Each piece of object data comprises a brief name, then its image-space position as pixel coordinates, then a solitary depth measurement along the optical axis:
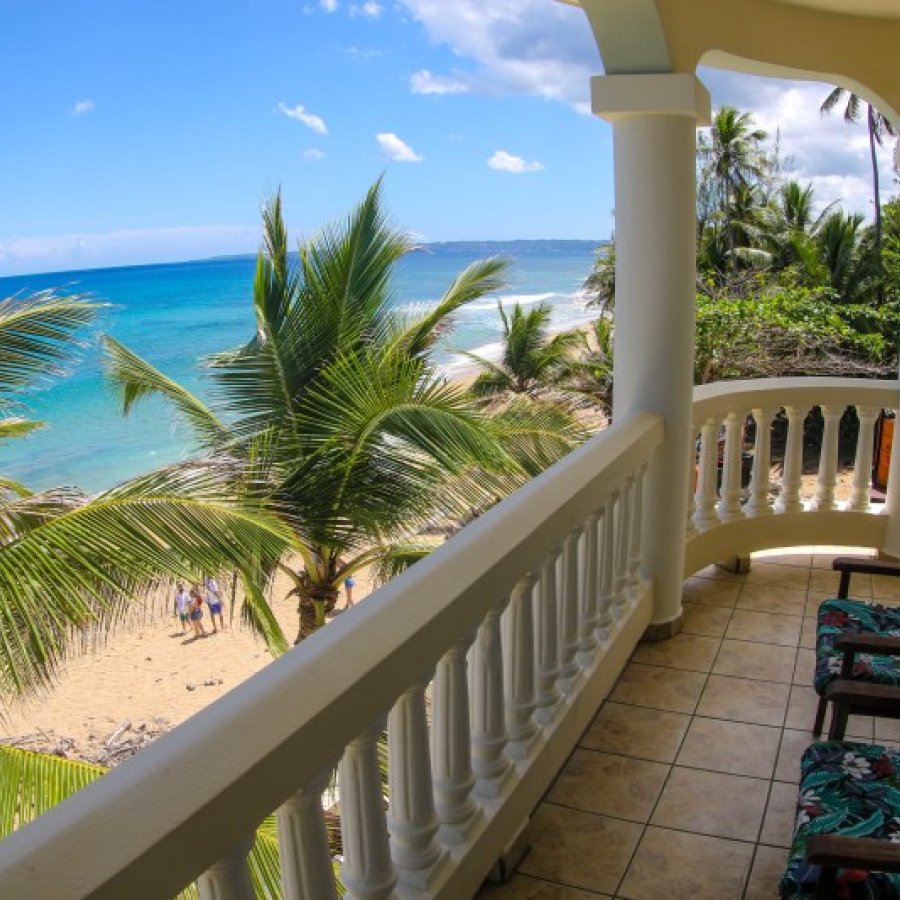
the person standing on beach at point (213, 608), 14.12
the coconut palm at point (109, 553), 4.06
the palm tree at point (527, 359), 14.66
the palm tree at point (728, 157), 26.66
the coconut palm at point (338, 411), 6.00
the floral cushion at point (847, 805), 1.64
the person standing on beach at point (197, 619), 14.72
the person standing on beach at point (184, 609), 13.79
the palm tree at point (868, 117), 26.42
